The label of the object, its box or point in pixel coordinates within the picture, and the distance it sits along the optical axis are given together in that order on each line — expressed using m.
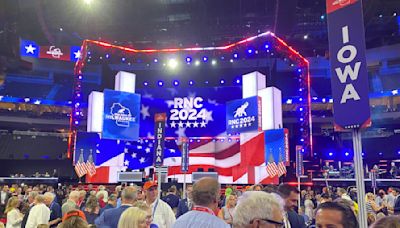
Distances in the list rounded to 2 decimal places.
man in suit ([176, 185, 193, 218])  7.35
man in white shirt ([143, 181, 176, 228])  4.61
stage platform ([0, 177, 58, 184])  18.97
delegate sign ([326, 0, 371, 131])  2.52
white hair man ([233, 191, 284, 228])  1.81
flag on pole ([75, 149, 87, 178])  16.34
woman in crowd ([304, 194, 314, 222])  7.78
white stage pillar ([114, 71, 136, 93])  18.05
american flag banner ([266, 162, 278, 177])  15.21
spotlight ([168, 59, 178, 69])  19.50
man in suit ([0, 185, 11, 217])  10.92
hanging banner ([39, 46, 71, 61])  23.52
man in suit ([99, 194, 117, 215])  6.35
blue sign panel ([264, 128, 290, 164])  15.13
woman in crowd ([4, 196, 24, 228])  6.02
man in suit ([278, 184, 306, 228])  3.66
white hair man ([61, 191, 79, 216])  5.61
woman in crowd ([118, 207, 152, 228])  3.09
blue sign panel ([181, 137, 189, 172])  11.13
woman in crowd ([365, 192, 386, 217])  7.15
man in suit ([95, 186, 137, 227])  4.16
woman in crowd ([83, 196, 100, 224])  5.42
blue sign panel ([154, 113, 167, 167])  7.07
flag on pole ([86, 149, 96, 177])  16.55
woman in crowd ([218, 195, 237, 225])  5.54
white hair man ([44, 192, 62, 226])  6.08
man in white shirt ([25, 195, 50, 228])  5.50
